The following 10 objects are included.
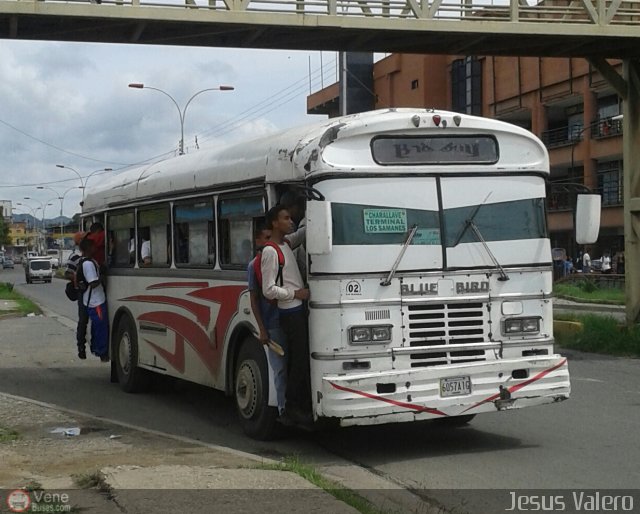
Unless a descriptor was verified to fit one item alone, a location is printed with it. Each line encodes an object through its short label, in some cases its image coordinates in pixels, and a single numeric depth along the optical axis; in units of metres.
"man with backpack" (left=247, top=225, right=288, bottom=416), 8.35
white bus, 7.88
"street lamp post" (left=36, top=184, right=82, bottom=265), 118.22
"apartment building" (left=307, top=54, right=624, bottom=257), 49.69
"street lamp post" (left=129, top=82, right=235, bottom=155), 36.12
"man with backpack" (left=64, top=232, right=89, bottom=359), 13.29
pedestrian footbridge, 15.91
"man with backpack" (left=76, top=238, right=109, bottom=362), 12.97
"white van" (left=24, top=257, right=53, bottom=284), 70.06
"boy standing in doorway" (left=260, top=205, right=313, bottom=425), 8.07
